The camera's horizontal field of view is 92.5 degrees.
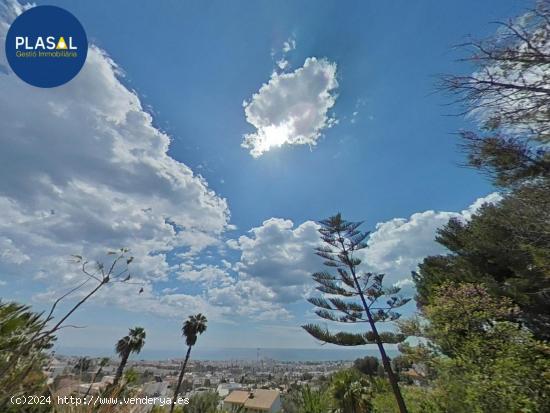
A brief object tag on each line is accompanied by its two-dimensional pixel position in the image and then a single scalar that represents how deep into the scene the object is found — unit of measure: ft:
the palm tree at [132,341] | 51.50
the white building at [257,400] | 80.02
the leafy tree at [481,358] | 13.61
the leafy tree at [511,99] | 12.69
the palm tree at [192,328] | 59.06
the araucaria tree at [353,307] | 29.73
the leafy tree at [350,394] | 34.73
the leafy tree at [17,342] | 4.84
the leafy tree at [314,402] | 35.88
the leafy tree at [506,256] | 15.70
